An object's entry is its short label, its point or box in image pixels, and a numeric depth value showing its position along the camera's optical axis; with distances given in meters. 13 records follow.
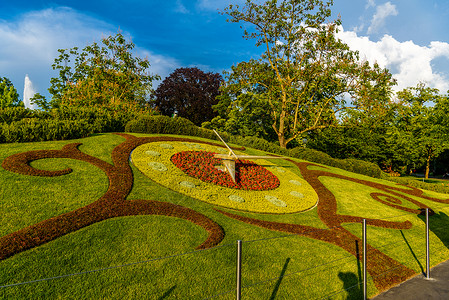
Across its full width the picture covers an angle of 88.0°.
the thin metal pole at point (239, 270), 3.31
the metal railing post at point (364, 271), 5.19
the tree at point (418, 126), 25.26
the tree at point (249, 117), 31.14
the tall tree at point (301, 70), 26.95
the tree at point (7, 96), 32.02
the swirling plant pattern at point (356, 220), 6.57
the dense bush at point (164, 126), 17.02
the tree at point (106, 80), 23.89
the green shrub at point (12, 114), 12.11
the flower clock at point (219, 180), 9.58
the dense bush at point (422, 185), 19.45
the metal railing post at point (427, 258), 6.47
